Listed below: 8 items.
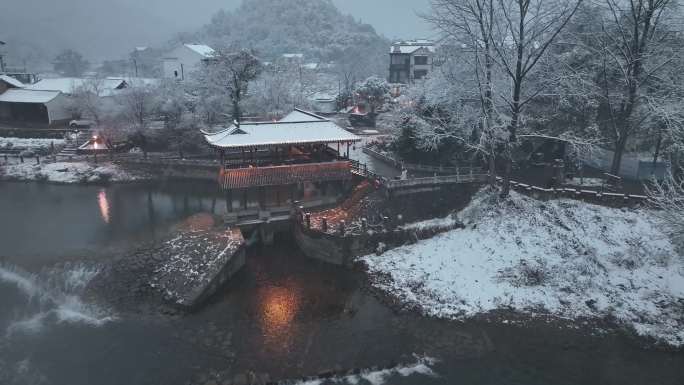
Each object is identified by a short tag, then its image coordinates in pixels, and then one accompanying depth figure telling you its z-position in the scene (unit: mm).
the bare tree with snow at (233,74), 47906
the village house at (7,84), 55359
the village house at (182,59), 71250
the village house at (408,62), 74750
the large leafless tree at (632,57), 23844
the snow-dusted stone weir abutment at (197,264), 20844
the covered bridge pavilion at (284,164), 27375
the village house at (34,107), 51750
